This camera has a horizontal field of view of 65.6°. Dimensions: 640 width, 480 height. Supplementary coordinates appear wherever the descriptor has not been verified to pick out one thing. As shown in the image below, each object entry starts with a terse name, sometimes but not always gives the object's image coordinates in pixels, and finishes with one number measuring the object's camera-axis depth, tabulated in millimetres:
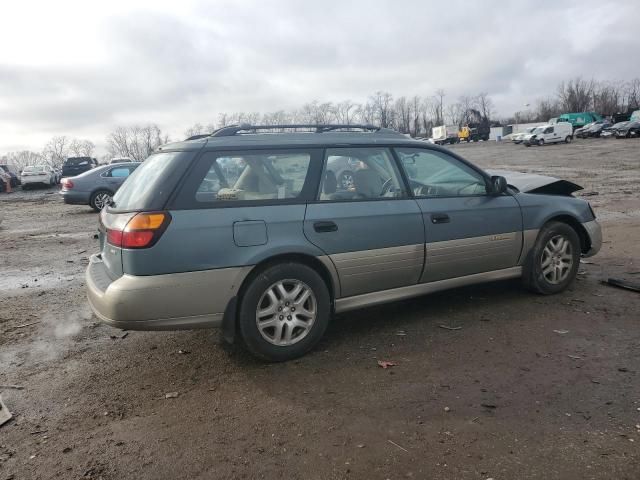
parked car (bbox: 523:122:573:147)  45719
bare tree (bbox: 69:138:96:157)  119806
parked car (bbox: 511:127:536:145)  49231
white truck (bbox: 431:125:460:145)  69675
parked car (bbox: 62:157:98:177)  34031
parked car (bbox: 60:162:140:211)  15023
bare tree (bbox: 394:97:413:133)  118938
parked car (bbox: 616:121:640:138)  45531
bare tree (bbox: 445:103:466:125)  116562
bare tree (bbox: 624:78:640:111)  92156
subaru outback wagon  3457
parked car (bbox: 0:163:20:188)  32316
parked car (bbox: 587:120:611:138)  51469
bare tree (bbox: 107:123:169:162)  104938
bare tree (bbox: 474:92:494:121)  118900
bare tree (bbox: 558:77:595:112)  98812
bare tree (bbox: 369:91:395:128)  106500
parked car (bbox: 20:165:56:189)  30266
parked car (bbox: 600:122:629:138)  47341
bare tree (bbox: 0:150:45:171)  115975
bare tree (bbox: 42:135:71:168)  112175
